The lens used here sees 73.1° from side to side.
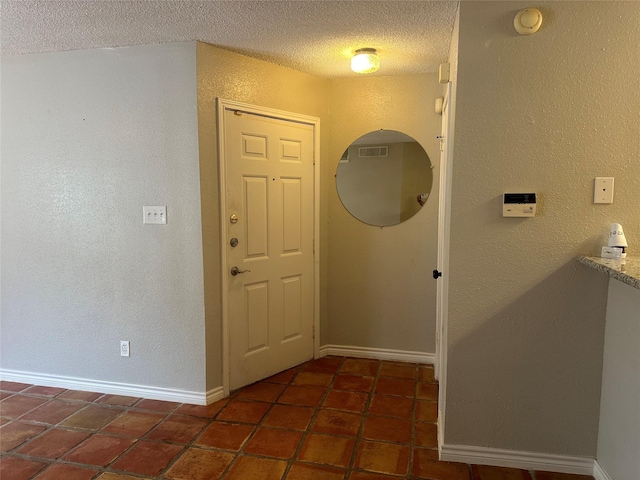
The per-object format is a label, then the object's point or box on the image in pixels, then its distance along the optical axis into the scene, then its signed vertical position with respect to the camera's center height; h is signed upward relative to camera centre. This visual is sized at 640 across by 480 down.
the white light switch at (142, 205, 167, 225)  2.60 -0.08
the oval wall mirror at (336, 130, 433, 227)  3.14 +0.18
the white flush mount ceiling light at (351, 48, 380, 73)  2.54 +0.84
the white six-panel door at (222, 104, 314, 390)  2.75 -0.28
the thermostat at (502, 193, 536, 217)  1.92 -0.01
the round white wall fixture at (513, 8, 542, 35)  1.80 +0.76
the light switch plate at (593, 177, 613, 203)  1.86 +0.06
